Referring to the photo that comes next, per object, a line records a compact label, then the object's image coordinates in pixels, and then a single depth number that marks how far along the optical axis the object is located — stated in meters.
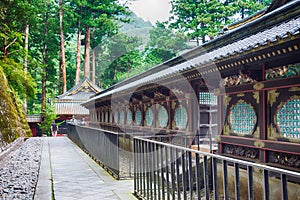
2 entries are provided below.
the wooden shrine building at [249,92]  5.70
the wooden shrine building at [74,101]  32.91
